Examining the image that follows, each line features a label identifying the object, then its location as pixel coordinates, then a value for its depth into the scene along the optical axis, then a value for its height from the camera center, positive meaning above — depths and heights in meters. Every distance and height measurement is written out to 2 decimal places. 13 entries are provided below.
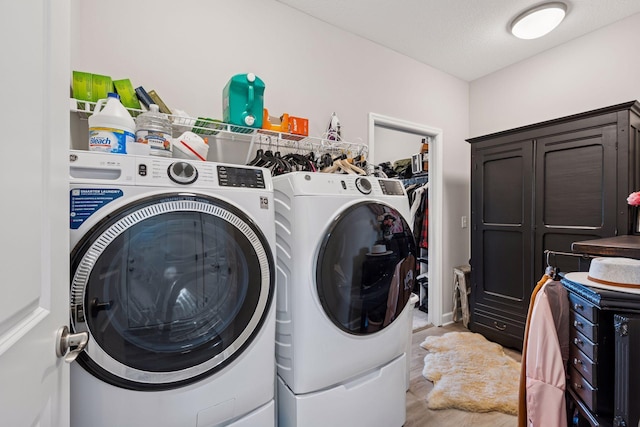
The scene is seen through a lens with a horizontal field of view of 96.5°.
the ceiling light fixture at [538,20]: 2.02 +1.41
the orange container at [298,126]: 1.77 +0.54
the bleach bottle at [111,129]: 1.03 +0.30
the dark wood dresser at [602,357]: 0.89 -0.49
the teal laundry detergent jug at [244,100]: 1.52 +0.60
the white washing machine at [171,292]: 0.79 -0.25
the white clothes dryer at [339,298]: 1.13 -0.37
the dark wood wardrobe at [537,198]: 1.91 +0.11
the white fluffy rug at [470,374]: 1.73 -1.14
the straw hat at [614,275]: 0.95 -0.22
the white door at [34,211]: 0.39 +0.00
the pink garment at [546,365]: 1.06 -0.58
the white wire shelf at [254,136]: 1.41 +0.46
